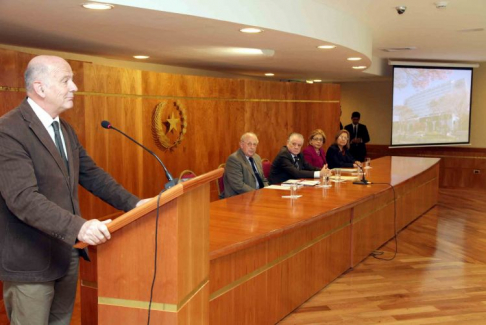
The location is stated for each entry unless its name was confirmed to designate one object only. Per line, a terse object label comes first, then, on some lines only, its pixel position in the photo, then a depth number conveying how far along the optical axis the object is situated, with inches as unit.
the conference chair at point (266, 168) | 253.8
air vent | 334.0
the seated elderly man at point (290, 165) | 241.6
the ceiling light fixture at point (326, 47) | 216.0
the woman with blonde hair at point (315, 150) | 278.1
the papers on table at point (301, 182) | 220.4
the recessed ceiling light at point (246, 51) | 234.2
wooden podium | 74.4
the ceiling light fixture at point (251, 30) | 169.3
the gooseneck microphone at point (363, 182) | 226.2
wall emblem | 245.6
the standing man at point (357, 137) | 417.4
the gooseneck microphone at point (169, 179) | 81.0
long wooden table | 123.8
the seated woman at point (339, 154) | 299.3
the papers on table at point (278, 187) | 206.1
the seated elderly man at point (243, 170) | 208.8
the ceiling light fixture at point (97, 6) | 128.6
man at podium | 75.0
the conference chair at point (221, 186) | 221.3
